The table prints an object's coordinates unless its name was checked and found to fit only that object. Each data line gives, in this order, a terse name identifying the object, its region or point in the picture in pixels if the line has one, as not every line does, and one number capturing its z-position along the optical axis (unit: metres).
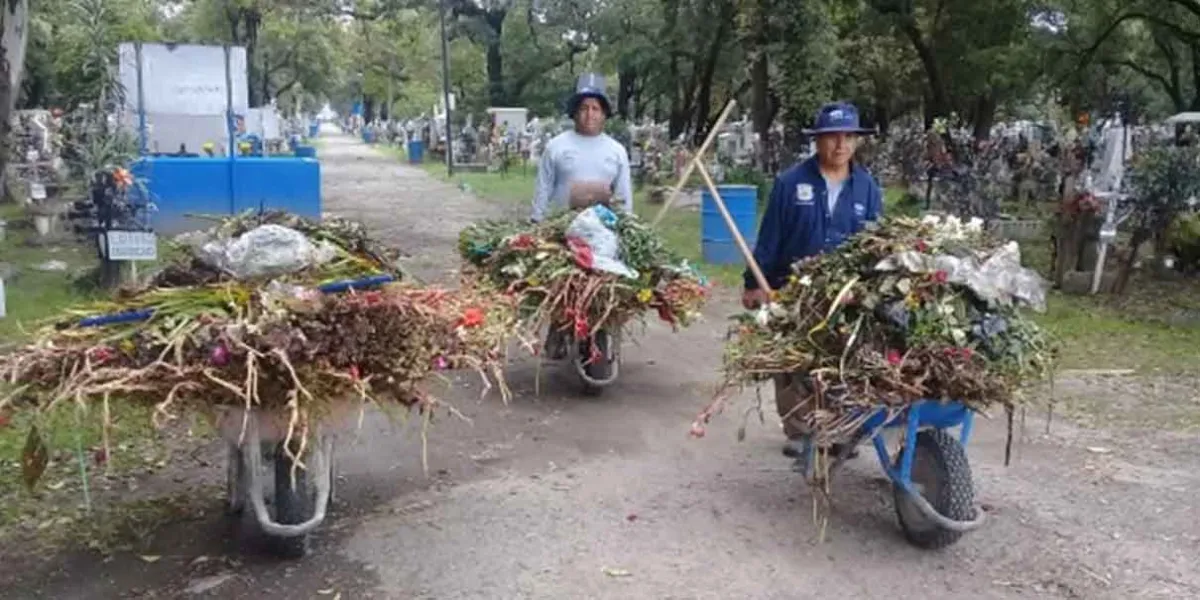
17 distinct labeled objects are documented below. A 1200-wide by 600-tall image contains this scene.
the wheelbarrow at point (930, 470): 4.44
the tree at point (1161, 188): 11.86
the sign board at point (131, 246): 9.16
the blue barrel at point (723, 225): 12.48
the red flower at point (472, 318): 4.42
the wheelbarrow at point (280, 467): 4.07
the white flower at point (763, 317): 4.91
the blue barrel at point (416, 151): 41.44
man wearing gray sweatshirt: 7.36
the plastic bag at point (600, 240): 6.50
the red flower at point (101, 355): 3.86
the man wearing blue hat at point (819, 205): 5.46
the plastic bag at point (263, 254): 4.48
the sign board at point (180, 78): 19.48
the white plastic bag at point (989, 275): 4.45
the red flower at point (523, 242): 6.73
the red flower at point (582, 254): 6.48
